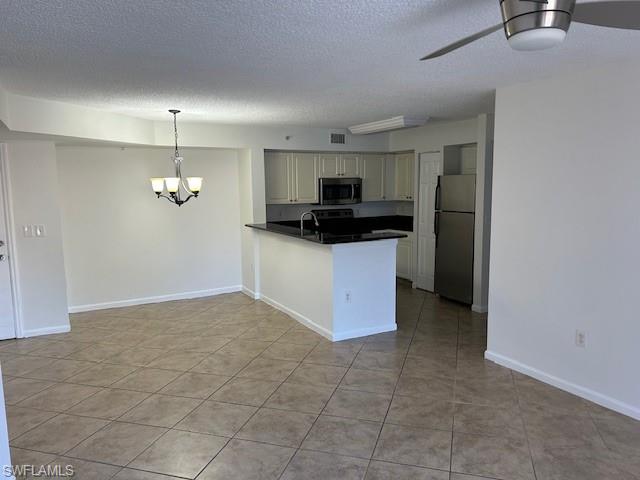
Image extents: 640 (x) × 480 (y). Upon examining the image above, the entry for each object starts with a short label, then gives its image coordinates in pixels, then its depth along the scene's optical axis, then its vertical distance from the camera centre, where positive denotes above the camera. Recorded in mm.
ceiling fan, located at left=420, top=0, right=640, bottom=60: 1509 +562
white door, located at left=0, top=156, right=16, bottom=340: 4715 -1064
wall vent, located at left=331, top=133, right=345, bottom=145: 6463 +663
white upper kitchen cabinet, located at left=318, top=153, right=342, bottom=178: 6738 +297
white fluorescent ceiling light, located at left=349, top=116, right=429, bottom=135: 5133 +705
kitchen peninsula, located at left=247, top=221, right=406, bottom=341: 4523 -980
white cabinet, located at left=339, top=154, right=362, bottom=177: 6915 +287
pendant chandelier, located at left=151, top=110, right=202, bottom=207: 4625 +41
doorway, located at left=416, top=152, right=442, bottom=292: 6371 -468
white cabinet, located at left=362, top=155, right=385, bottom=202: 7148 +120
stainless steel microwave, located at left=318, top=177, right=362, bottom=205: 6738 -83
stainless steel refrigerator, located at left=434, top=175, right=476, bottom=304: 5449 -624
